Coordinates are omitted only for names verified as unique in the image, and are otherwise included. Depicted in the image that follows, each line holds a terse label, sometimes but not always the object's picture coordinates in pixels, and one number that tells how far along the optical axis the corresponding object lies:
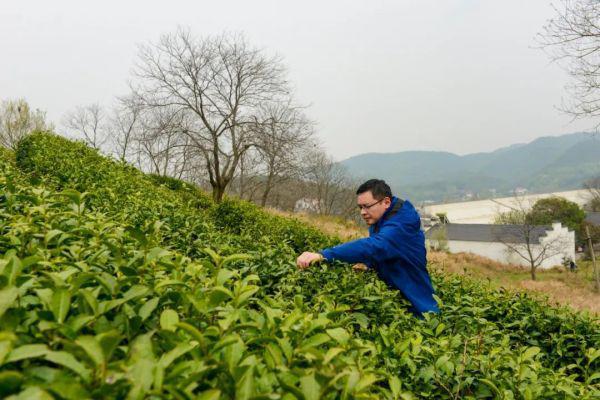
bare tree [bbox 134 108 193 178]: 21.27
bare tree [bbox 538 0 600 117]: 12.77
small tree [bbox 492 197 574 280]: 52.28
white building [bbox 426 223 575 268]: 53.81
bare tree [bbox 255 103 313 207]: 21.62
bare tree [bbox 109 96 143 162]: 53.97
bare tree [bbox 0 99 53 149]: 38.50
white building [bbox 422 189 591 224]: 107.12
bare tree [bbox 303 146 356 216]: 57.53
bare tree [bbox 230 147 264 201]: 35.12
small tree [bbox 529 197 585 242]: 62.00
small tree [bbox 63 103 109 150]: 58.69
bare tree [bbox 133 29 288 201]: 22.16
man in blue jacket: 3.46
